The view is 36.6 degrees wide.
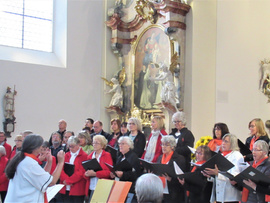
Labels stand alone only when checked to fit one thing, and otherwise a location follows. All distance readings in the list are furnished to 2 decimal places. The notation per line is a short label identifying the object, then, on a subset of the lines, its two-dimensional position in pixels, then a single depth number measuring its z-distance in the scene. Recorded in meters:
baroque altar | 12.08
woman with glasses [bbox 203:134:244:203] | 5.92
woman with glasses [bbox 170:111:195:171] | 7.22
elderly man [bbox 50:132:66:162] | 7.78
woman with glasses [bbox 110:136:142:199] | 6.63
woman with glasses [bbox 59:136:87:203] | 6.81
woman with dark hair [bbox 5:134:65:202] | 4.21
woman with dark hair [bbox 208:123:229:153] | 7.24
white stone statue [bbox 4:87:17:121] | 12.71
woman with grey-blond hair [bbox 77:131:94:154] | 7.66
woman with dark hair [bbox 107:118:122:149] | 8.63
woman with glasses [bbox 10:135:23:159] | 8.09
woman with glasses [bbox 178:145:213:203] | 5.98
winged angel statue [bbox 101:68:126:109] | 14.17
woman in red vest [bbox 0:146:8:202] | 7.06
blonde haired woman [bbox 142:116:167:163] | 7.48
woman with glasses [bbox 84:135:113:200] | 6.73
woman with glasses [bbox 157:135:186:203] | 6.25
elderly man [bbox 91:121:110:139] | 9.09
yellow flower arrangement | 7.90
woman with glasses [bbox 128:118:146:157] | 7.69
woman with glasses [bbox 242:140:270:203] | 5.43
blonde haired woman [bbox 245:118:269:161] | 7.36
